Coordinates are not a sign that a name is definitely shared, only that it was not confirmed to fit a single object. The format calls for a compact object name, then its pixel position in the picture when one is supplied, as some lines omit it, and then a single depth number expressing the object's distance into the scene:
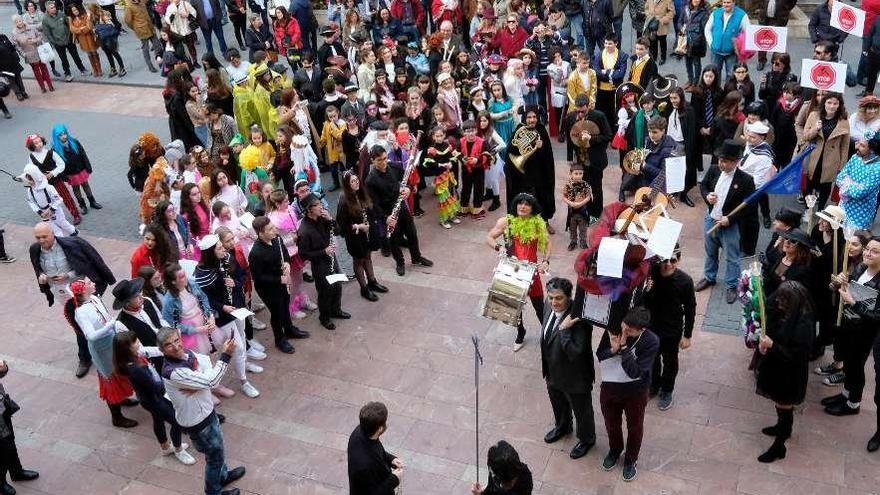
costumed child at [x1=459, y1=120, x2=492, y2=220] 10.77
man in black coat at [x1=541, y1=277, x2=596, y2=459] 6.33
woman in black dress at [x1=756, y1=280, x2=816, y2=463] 6.16
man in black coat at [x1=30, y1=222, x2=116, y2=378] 8.73
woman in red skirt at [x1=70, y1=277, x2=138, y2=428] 7.60
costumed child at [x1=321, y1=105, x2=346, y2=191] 11.75
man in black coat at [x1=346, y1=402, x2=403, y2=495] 5.30
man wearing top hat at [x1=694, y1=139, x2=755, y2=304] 8.58
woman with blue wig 12.01
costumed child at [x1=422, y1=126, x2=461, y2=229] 10.65
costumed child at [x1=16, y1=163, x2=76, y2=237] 11.01
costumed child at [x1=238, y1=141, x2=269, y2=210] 10.70
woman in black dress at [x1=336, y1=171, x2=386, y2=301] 9.09
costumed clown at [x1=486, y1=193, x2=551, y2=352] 7.99
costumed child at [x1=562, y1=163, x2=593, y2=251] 9.56
